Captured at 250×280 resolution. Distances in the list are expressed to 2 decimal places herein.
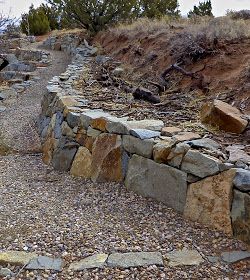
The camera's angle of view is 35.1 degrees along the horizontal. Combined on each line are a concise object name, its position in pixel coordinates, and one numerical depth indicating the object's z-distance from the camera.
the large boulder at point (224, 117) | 3.90
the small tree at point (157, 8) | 16.49
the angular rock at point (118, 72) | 7.24
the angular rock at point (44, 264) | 2.76
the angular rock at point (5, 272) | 2.72
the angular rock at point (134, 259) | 2.77
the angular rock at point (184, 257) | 2.79
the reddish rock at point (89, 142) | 4.56
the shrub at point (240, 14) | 9.81
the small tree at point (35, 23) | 20.34
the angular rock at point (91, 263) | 2.76
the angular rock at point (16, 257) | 2.82
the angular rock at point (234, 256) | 2.81
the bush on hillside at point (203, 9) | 15.96
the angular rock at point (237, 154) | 3.21
